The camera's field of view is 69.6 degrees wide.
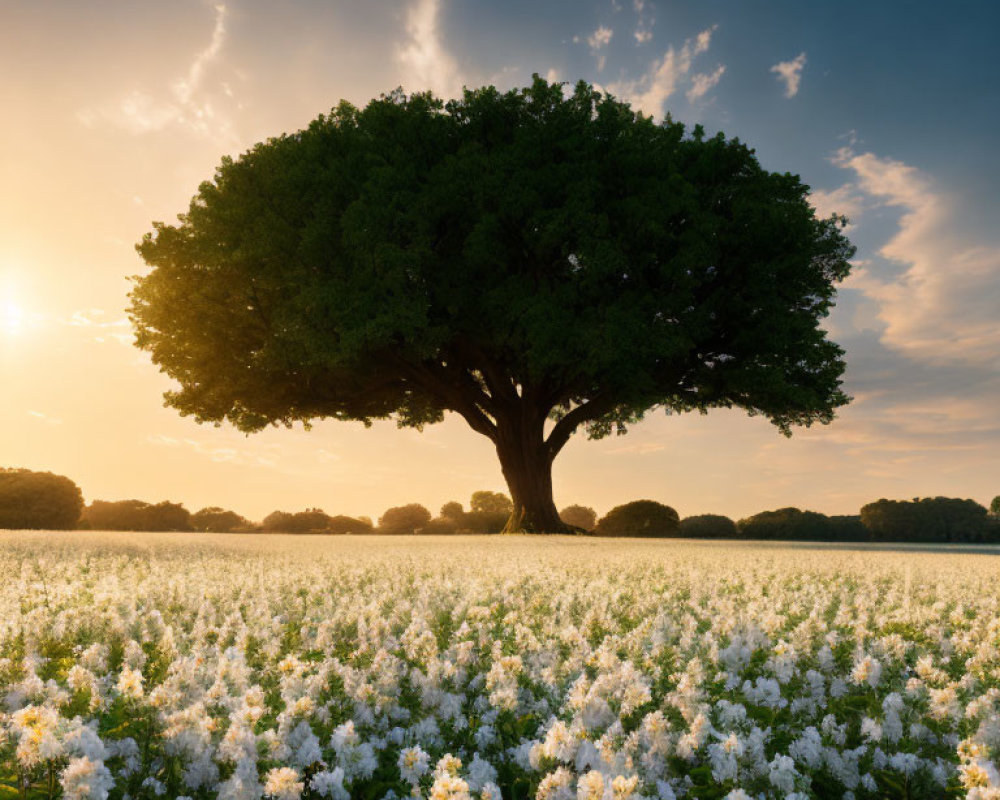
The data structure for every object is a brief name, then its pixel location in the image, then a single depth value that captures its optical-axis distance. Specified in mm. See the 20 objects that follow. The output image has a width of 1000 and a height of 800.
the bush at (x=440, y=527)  35938
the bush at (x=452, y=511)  37750
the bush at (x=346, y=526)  36094
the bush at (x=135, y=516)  34656
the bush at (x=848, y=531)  33438
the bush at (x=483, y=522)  35781
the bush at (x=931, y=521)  32000
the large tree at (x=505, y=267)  22828
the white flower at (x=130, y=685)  3207
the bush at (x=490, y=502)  39312
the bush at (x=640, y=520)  32562
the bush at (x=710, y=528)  34531
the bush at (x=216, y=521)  35125
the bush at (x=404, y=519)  37469
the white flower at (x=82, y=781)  2453
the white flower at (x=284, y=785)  2572
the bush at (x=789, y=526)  33562
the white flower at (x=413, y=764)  2891
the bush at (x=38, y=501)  32906
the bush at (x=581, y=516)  41438
